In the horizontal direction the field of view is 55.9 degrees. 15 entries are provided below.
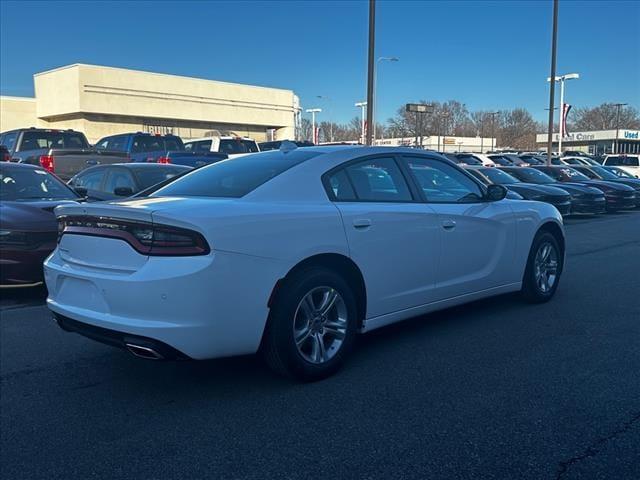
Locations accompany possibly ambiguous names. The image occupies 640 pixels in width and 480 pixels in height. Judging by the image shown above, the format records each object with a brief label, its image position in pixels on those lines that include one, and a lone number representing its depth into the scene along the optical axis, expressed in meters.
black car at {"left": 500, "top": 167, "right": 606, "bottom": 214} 16.30
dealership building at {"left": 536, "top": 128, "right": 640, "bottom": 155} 77.81
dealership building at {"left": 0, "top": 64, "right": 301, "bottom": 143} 42.41
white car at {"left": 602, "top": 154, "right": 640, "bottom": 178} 29.86
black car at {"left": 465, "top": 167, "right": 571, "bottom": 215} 14.35
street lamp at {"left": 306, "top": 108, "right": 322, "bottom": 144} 54.57
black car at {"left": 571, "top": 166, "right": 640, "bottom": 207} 20.05
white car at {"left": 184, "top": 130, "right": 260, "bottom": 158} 19.17
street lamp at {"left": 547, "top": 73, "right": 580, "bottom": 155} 38.86
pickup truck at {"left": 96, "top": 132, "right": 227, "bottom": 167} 15.17
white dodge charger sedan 3.41
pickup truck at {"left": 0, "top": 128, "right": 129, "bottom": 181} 13.53
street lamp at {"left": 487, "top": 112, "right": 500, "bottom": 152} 97.06
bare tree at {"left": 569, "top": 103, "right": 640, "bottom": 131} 105.50
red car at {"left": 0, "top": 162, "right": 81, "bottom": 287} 6.15
